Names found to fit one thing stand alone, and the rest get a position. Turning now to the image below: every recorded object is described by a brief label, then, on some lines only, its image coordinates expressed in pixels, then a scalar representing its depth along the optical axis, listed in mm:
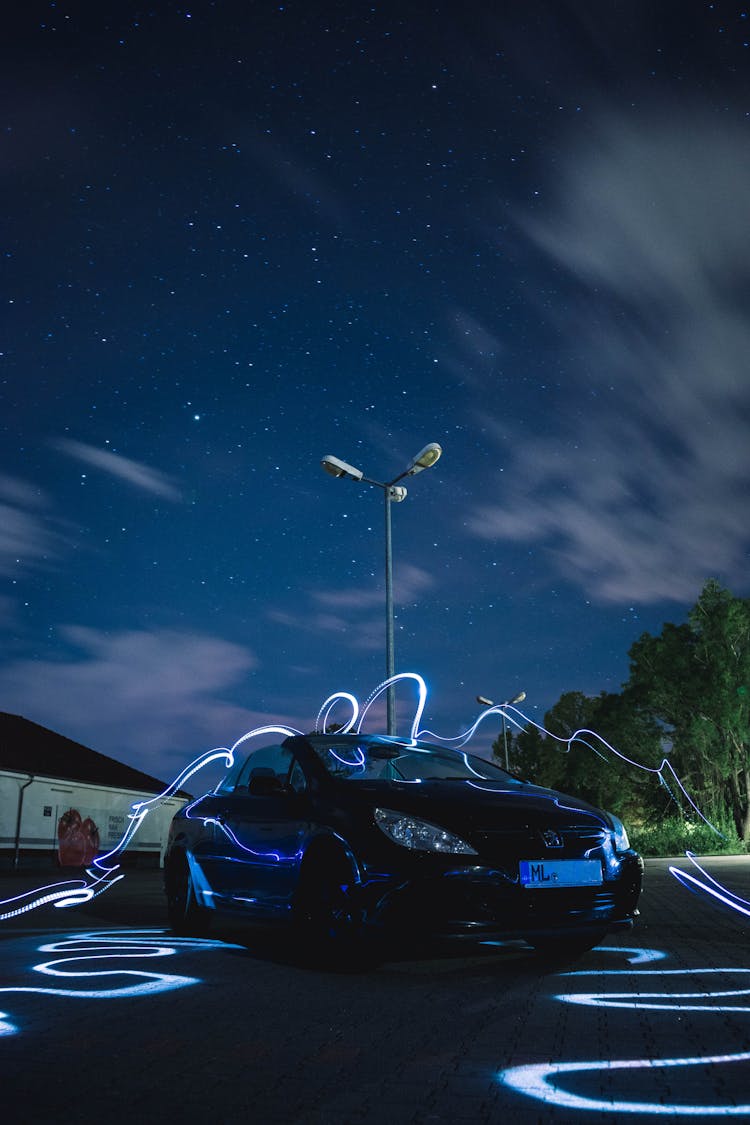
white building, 28203
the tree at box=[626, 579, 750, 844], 34000
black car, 6062
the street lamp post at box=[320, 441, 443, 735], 18984
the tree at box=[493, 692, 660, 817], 38688
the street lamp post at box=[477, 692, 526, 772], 42819
